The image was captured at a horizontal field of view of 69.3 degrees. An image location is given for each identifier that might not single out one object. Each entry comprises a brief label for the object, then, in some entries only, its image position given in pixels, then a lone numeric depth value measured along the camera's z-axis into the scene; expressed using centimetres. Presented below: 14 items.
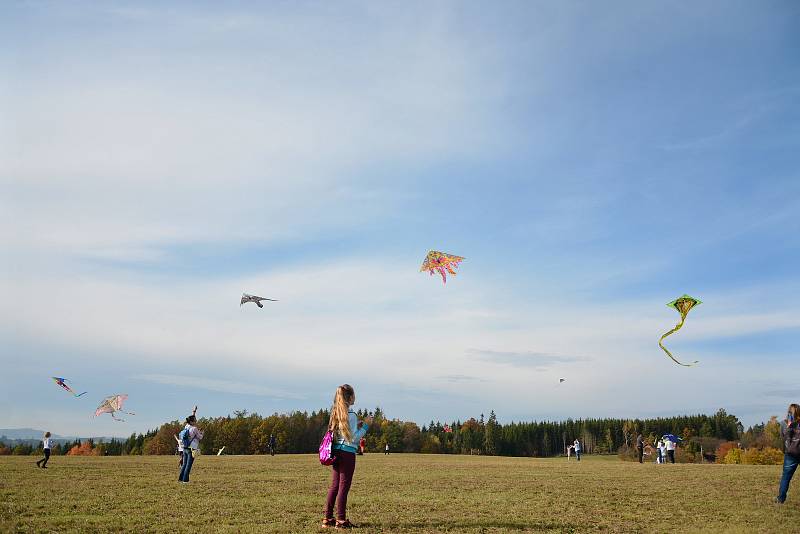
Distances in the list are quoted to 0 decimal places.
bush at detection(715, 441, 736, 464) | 10231
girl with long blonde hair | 1120
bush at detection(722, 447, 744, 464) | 8085
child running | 2872
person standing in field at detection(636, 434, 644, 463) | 4509
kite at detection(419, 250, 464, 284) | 3080
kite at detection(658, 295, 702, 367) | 2719
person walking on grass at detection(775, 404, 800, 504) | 1541
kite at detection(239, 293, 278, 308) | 2885
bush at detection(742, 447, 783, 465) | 7531
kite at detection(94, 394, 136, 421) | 4075
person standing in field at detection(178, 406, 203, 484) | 2034
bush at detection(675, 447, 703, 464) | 6931
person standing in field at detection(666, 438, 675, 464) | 4231
